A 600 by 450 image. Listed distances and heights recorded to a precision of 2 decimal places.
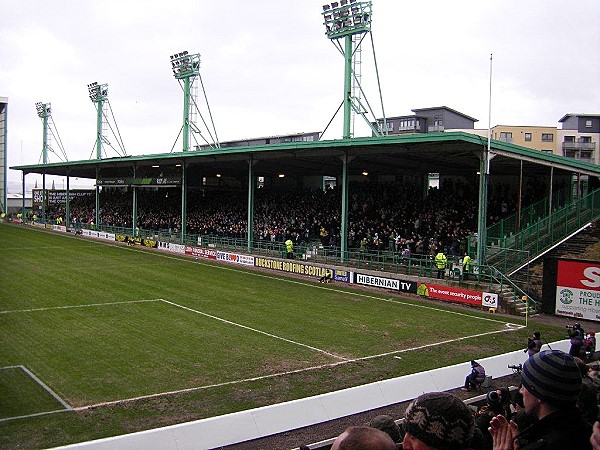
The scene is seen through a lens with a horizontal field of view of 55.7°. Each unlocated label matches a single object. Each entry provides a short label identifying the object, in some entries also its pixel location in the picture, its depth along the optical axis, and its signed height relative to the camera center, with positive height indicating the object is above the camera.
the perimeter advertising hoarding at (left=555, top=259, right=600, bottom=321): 20.77 -3.03
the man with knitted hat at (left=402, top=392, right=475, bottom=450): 2.52 -0.98
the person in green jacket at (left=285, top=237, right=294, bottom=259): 34.59 -2.75
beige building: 70.93 +9.01
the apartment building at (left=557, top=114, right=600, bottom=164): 68.81 +8.49
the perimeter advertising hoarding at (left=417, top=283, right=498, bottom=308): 23.05 -3.77
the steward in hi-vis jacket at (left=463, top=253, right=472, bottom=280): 24.93 -2.59
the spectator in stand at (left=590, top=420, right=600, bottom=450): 2.95 -1.20
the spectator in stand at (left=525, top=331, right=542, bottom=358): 12.19 -2.97
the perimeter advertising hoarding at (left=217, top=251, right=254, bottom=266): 35.81 -3.58
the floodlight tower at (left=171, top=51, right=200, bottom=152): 52.06 +12.00
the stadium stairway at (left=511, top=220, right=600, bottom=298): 24.56 -2.21
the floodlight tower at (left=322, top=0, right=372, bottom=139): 33.59 +10.78
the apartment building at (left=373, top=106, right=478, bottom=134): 76.69 +11.76
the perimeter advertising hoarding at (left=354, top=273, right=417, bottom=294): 26.56 -3.76
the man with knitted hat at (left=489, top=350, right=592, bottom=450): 2.95 -1.11
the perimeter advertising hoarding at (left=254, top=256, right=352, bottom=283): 30.06 -3.62
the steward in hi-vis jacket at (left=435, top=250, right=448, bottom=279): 25.86 -2.59
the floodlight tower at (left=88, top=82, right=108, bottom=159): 67.19 +12.05
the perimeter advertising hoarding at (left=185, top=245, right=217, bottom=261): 39.19 -3.52
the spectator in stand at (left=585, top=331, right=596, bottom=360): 13.22 -3.25
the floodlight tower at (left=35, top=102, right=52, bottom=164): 78.69 +11.36
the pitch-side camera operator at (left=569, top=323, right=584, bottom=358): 12.40 -3.01
